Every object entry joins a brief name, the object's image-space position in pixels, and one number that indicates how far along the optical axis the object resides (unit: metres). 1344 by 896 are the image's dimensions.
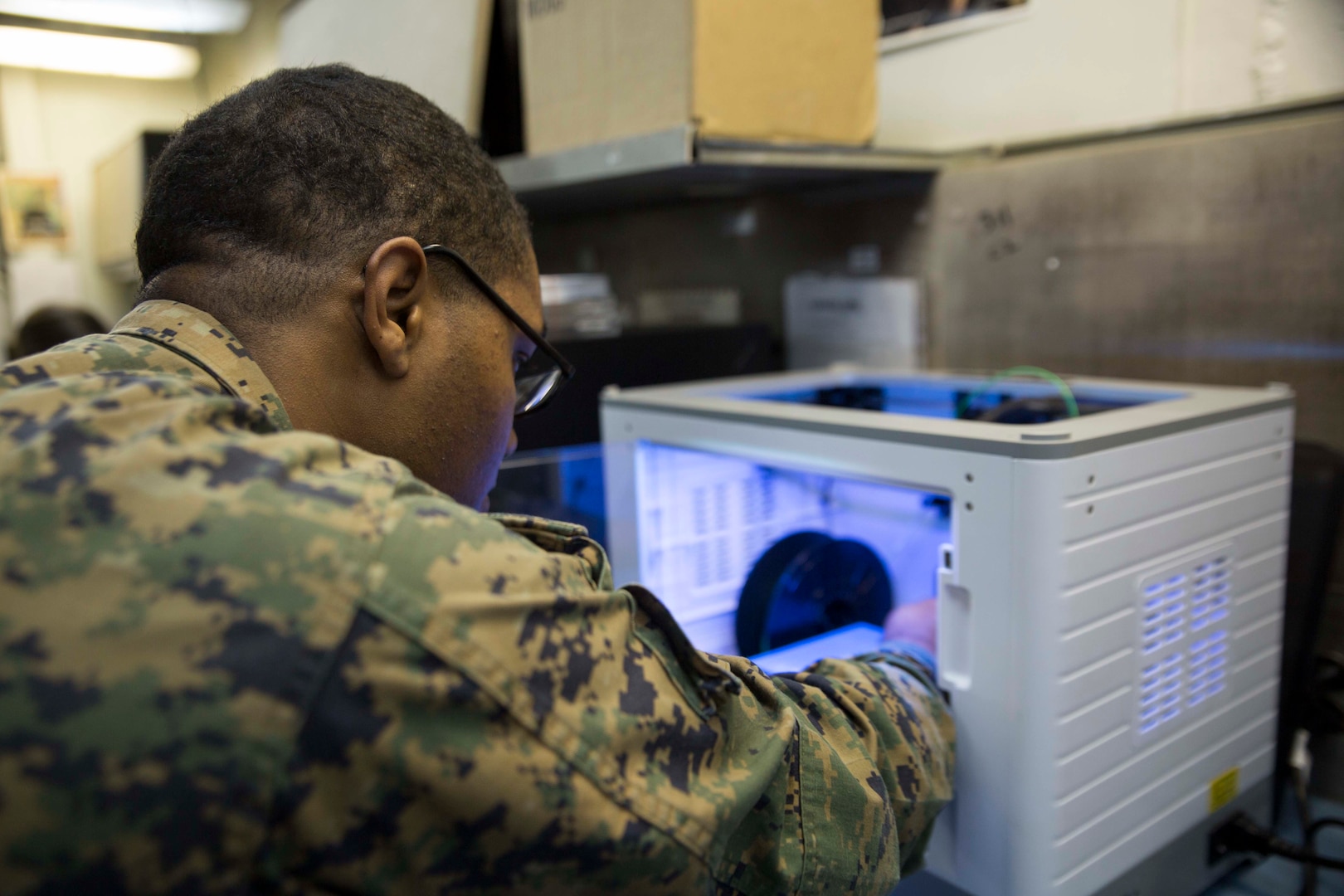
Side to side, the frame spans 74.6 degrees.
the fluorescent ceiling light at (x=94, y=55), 2.58
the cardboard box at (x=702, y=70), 1.01
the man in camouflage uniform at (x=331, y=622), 0.33
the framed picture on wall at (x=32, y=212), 3.41
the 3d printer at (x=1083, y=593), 0.66
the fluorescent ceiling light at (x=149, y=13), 2.26
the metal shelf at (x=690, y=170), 1.05
